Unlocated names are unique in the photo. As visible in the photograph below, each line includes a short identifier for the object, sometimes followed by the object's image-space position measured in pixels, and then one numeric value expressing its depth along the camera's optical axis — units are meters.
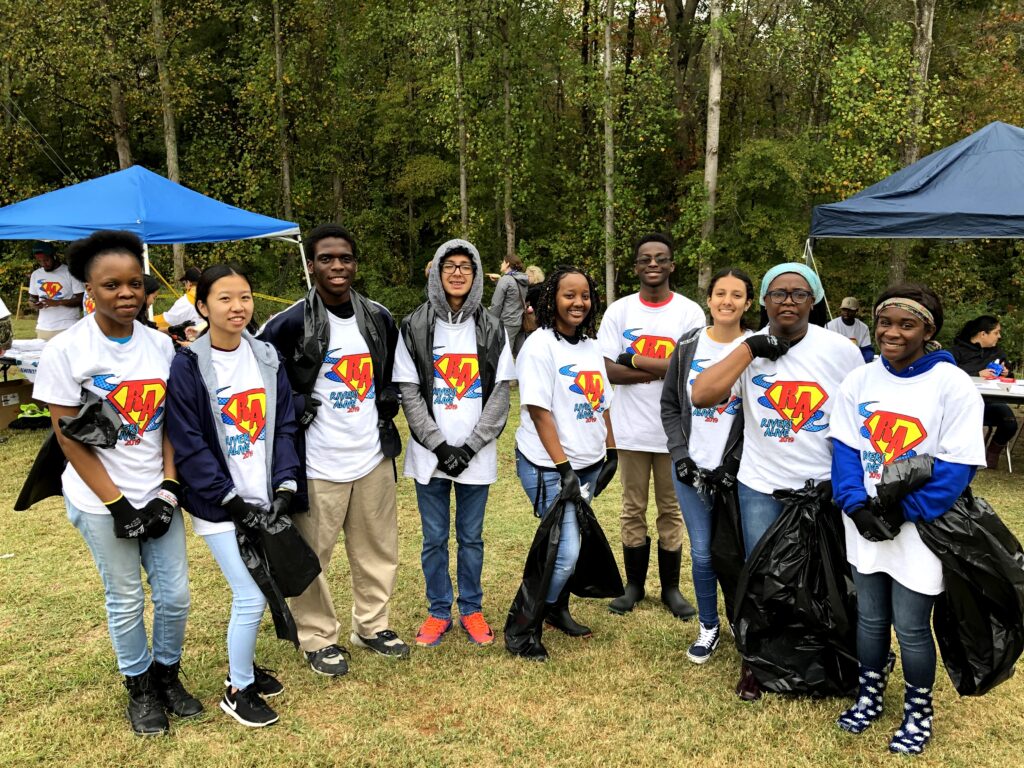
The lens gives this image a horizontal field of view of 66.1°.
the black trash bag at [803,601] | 2.91
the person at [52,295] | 8.84
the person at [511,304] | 7.75
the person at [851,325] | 8.75
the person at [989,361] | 6.95
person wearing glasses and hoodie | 3.43
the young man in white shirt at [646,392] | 3.76
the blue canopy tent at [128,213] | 7.97
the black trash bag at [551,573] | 3.38
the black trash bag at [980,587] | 2.49
